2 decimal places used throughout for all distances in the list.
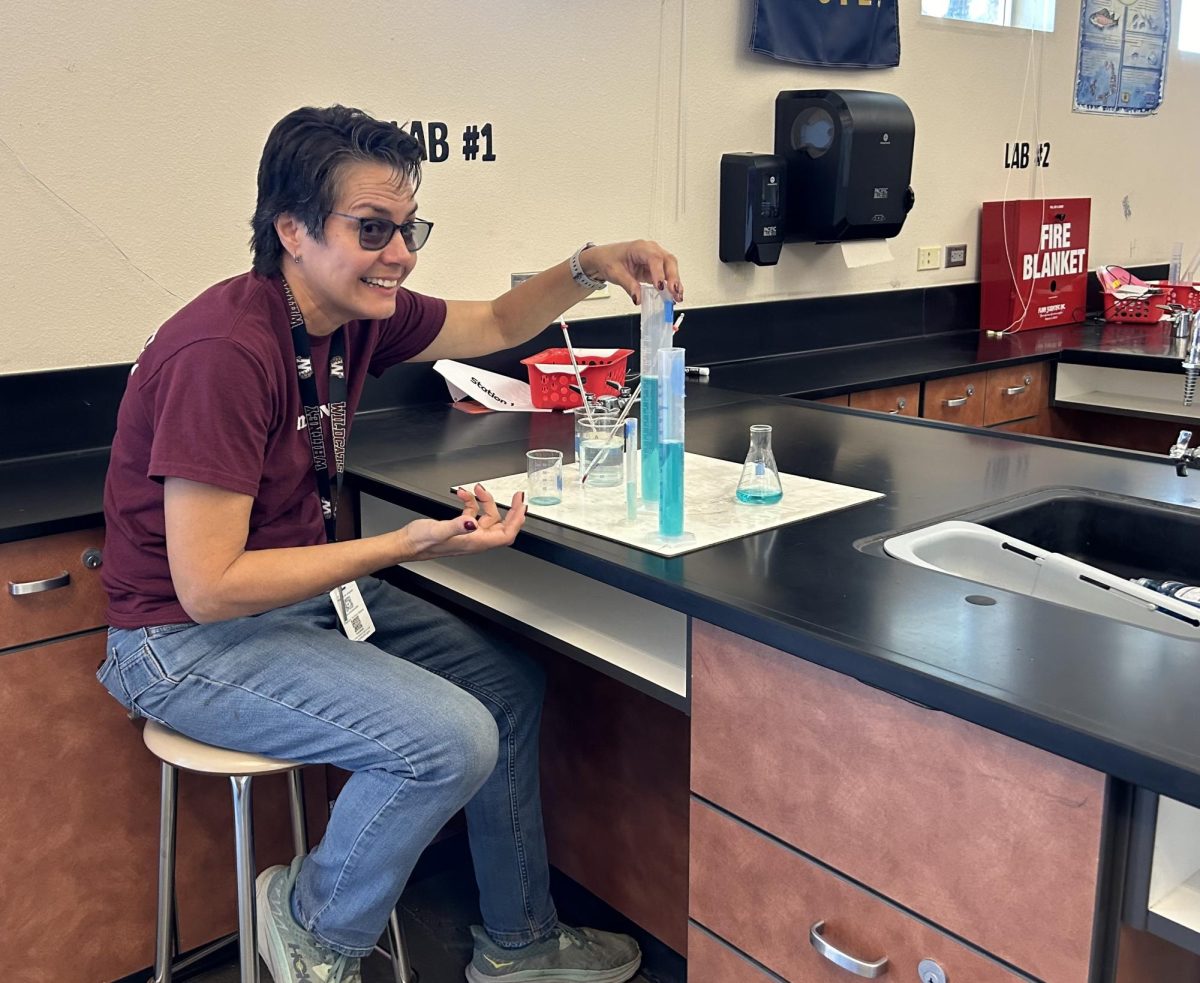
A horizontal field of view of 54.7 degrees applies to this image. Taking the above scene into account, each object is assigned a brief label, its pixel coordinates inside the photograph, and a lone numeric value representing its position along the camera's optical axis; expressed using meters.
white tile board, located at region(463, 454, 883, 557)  1.51
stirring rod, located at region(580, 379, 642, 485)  1.74
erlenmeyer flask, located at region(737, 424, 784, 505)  1.64
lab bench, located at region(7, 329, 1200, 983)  1.02
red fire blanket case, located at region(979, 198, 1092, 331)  3.74
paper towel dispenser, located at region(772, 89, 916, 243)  3.07
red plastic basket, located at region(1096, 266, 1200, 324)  3.86
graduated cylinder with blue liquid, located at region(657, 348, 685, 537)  1.47
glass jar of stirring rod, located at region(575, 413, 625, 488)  1.75
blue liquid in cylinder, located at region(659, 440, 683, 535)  1.49
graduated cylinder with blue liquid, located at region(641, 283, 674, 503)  1.53
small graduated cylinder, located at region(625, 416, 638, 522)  1.63
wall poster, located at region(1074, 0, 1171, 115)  4.02
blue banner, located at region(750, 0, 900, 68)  3.07
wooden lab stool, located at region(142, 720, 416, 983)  1.54
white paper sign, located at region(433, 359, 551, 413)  2.52
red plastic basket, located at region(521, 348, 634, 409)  2.44
